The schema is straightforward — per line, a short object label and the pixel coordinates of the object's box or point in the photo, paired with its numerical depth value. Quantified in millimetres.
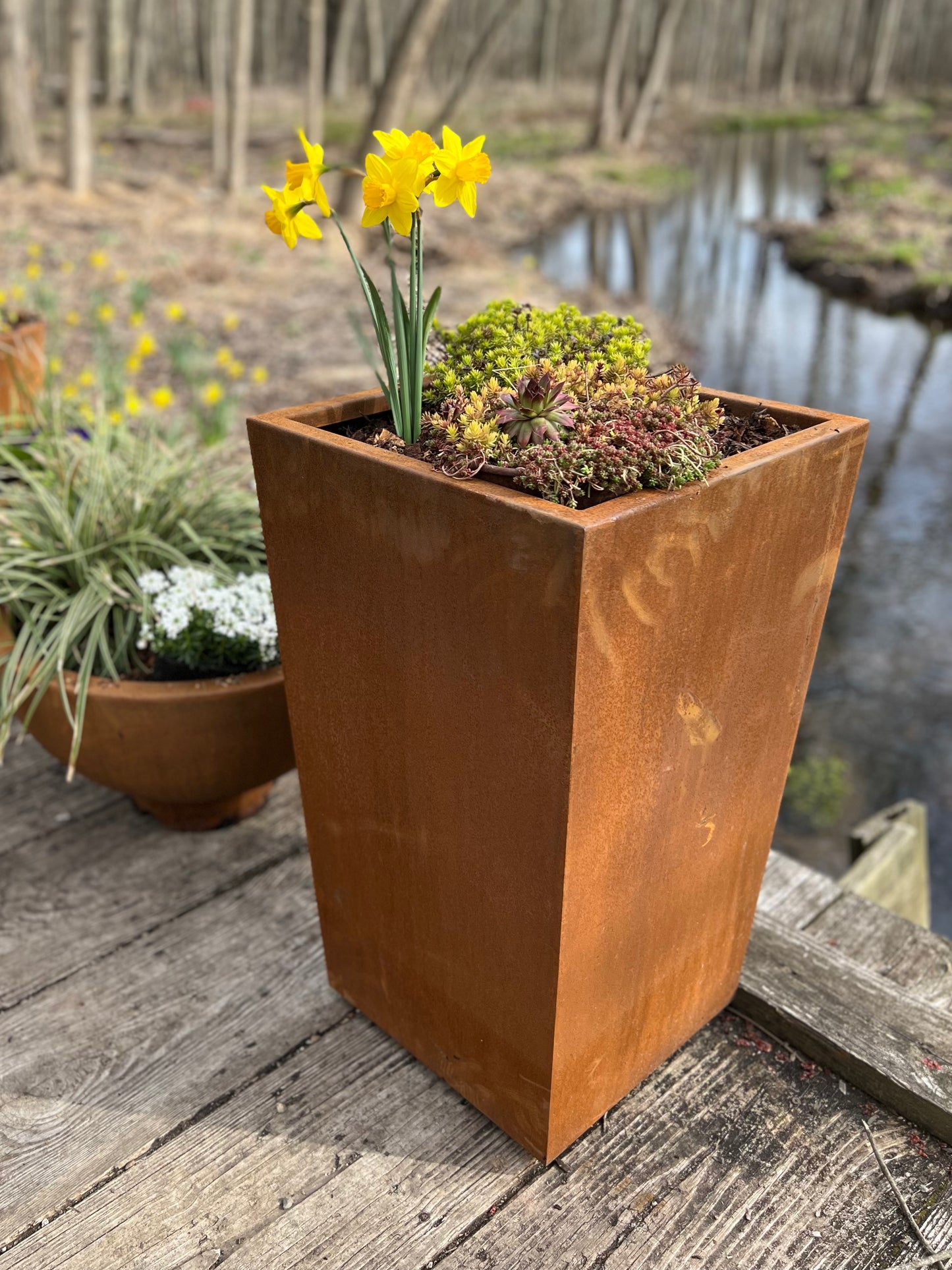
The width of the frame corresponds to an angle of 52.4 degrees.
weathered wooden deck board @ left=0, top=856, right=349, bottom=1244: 1271
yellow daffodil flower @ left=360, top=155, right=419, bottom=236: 994
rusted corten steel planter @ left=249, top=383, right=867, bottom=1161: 968
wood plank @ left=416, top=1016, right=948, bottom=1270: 1160
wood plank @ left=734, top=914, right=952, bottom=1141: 1304
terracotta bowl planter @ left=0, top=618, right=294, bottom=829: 1624
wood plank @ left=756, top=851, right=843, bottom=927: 1707
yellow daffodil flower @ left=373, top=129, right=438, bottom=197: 988
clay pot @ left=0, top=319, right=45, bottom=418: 2438
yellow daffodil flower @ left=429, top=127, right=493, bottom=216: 1001
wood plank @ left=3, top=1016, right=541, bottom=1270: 1157
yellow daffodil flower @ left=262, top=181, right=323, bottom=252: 1107
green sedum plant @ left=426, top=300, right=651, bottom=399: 1173
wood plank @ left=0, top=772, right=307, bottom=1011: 1591
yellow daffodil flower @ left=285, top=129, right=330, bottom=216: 1071
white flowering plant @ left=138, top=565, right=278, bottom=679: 1713
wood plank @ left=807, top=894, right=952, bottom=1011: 1569
